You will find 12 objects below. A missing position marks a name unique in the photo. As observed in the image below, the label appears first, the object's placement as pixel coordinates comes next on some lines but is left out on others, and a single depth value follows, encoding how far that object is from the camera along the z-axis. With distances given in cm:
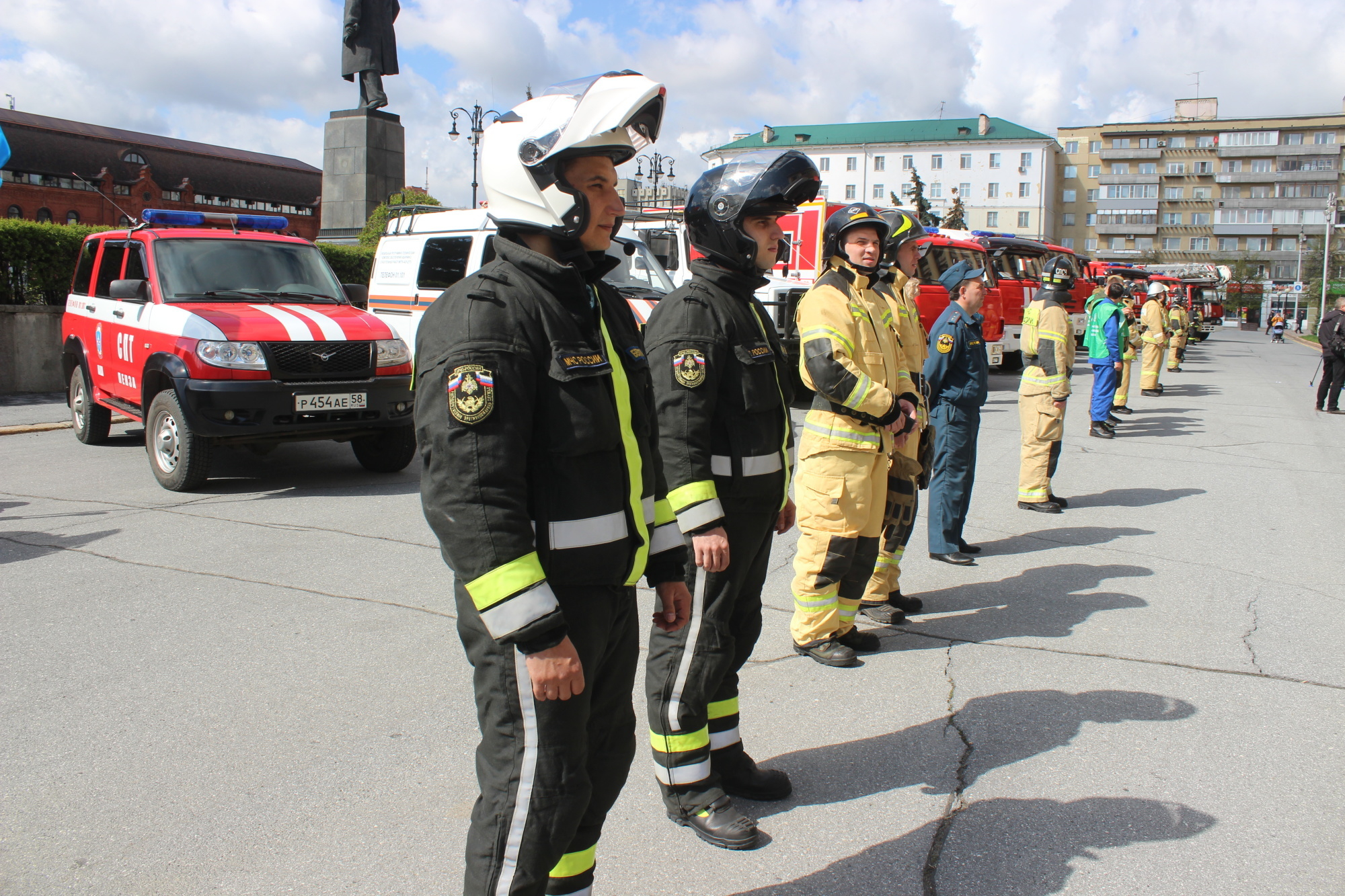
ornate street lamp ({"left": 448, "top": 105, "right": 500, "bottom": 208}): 2394
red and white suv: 739
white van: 1088
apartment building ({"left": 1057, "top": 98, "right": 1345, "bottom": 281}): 10788
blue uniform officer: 620
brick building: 5806
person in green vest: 1197
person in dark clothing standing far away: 1513
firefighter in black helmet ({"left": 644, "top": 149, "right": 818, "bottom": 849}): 295
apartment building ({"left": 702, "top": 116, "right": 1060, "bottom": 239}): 9594
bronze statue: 1902
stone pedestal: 1973
